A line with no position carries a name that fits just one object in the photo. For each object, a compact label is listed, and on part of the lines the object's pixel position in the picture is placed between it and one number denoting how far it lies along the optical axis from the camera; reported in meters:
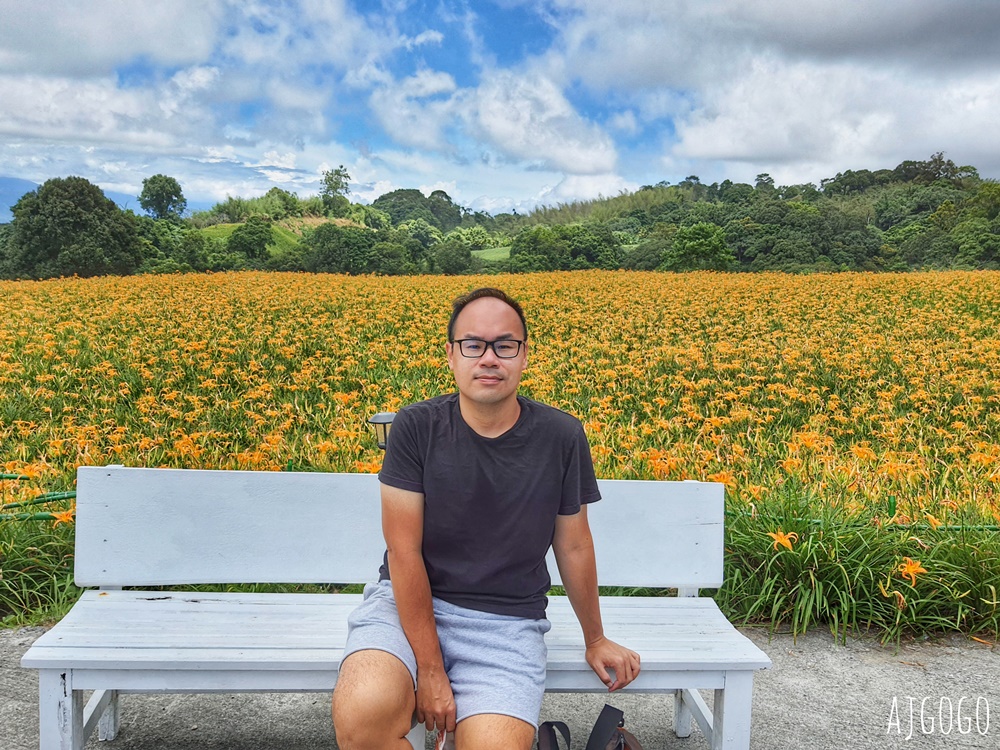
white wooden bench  1.55
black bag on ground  1.48
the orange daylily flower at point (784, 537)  2.14
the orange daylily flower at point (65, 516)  2.20
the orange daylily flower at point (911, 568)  2.10
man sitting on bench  1.36
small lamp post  1.92
